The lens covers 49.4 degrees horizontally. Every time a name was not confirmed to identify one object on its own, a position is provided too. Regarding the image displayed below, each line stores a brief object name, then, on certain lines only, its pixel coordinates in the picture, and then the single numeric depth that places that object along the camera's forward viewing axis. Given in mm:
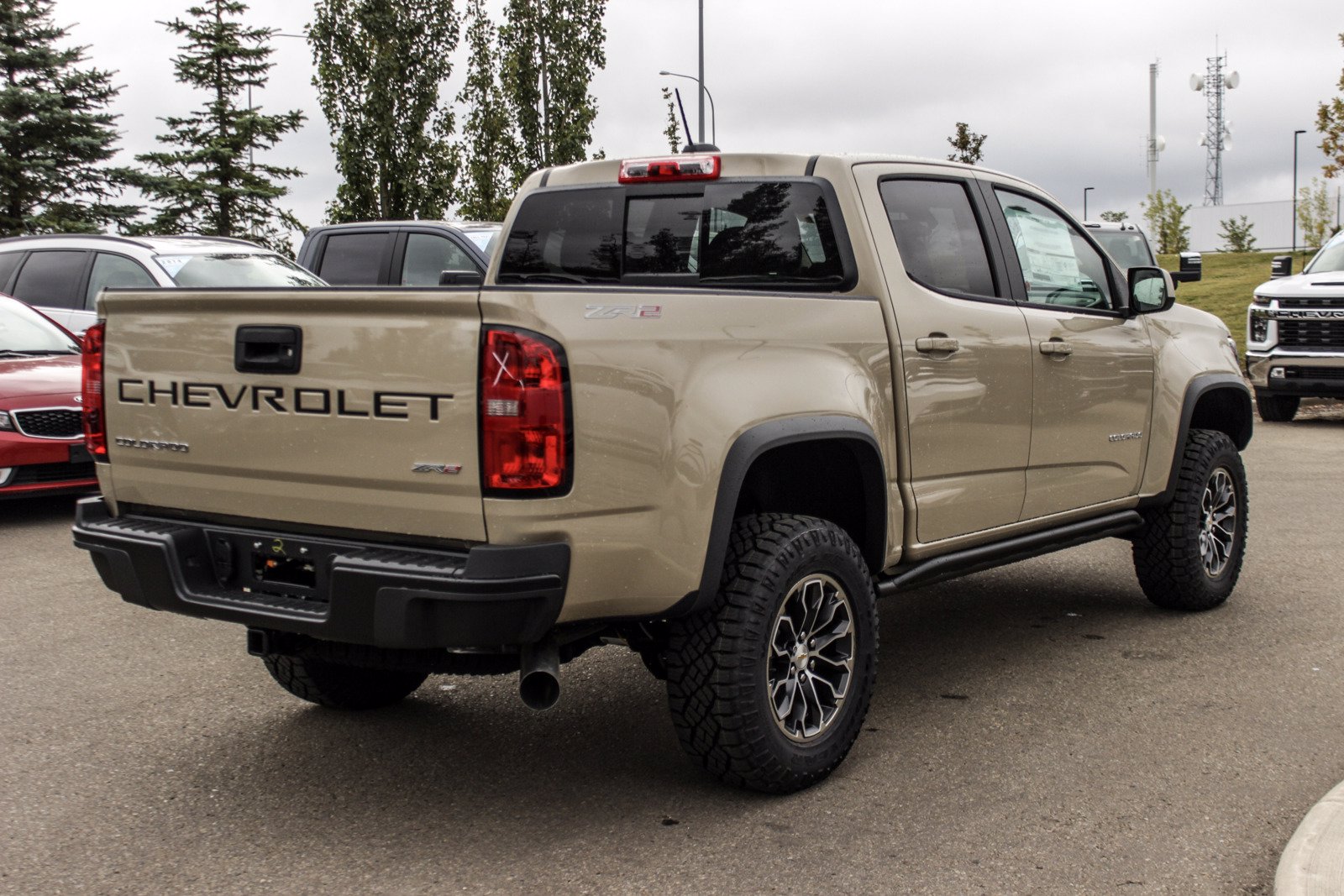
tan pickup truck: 3689
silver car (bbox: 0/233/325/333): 12461
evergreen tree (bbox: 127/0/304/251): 36812
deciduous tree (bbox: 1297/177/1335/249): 40688
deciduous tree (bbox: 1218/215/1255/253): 55469
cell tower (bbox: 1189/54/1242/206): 83750
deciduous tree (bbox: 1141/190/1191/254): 49938
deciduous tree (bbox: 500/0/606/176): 30484
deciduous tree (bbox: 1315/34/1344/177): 30391
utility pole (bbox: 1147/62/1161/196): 59000
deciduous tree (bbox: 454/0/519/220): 30266
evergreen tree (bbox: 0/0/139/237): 32906
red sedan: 9234
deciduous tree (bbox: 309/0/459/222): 29625
